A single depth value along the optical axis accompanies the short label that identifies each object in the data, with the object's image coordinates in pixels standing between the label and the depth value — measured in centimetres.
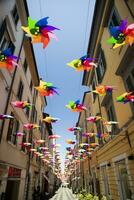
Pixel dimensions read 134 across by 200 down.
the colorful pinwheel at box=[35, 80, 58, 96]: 717
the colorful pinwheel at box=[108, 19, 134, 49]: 411
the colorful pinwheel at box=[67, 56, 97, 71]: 608
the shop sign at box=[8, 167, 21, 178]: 1024
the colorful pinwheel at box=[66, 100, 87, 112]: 834
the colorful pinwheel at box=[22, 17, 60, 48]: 462
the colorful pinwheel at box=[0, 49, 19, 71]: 546
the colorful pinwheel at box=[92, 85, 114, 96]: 764
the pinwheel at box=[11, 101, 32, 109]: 897
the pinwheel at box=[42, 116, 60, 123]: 1088
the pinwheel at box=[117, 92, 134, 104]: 624
